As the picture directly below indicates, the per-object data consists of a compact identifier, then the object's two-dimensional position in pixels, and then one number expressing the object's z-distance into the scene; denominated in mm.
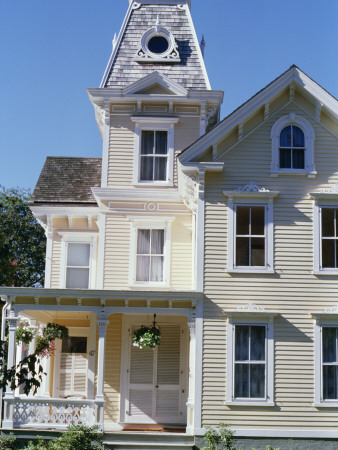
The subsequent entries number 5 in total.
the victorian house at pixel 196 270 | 16922
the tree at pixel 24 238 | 40000
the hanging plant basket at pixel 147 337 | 17859
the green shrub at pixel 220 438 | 16266
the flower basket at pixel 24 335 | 20578
